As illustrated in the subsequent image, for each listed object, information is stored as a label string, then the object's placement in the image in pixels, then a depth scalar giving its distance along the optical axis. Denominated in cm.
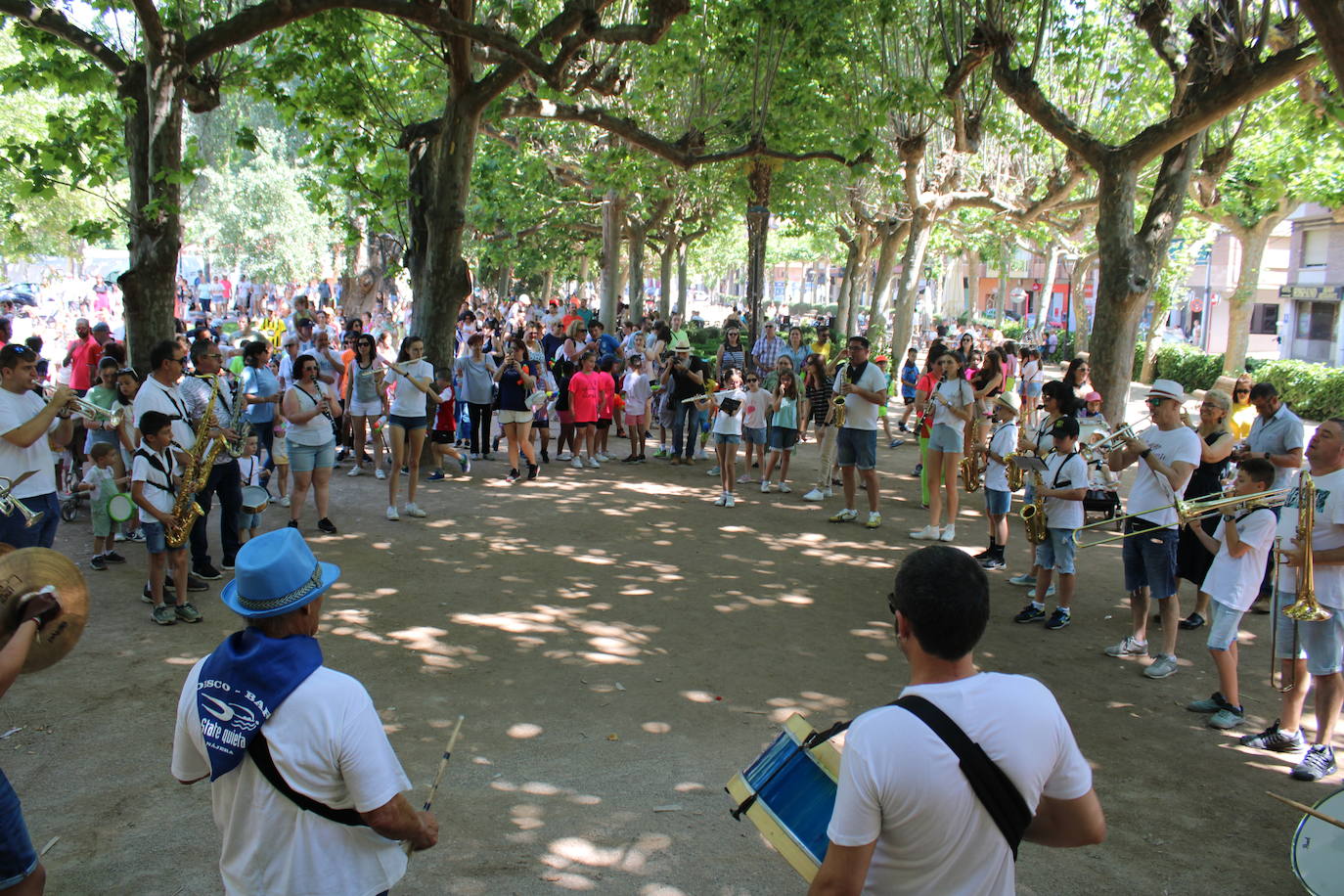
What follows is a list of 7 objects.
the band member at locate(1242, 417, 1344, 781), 519
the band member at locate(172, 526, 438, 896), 236
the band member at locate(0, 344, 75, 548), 579
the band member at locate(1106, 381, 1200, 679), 665
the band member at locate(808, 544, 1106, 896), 204
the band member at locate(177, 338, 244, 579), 773
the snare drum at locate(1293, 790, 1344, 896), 371
